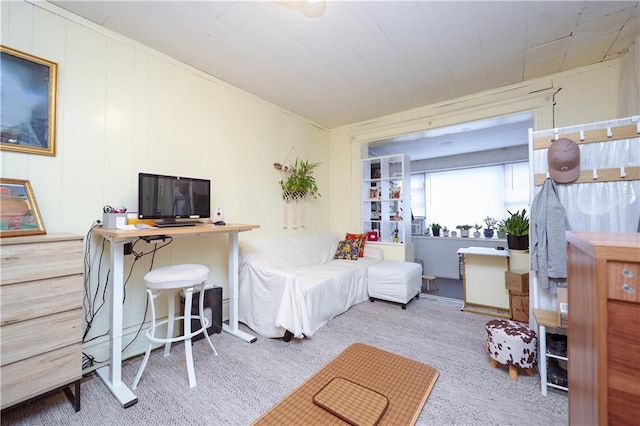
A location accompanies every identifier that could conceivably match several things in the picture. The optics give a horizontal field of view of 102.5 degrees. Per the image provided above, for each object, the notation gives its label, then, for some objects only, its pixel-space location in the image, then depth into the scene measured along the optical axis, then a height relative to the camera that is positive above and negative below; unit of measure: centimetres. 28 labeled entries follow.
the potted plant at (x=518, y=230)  297 -17
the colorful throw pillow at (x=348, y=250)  391 -53
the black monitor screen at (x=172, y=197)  202 +16
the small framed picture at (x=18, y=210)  153 +4
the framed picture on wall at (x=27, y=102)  164 +76
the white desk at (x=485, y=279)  317 -81
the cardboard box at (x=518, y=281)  283 -73
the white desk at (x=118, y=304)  162 -59
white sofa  240 -74
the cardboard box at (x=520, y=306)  279 -99
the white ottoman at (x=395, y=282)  325 -86
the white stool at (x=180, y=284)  174 -47
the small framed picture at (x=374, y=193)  428 +38
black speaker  245 -91
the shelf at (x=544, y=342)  170 -88
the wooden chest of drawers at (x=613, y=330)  58 -27
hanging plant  364 +52
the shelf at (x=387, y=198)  400 +28
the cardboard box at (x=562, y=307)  167 -61
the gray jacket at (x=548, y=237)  182 -15
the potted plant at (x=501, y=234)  523 -38
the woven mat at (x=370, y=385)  147 -116
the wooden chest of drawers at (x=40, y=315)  133 -55
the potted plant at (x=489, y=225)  512 -19
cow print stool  184 -96
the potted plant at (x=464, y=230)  573 -32
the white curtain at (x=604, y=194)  178 +15
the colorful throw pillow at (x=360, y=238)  403 -36
